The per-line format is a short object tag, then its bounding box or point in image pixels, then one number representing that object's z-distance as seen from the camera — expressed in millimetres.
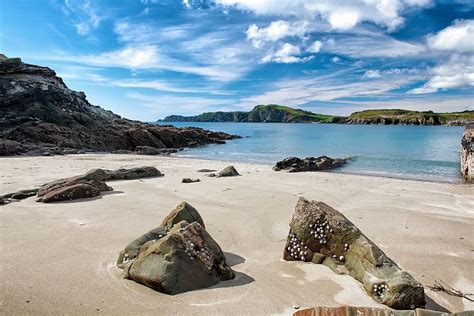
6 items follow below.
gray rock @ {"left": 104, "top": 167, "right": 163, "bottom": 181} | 14685
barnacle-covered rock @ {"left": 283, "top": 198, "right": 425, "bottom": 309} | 4395
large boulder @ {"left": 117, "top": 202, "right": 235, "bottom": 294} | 4590
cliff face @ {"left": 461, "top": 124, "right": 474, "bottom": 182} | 19211
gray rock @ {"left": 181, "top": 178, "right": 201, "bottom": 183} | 14491
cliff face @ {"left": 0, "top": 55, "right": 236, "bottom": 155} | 33656
